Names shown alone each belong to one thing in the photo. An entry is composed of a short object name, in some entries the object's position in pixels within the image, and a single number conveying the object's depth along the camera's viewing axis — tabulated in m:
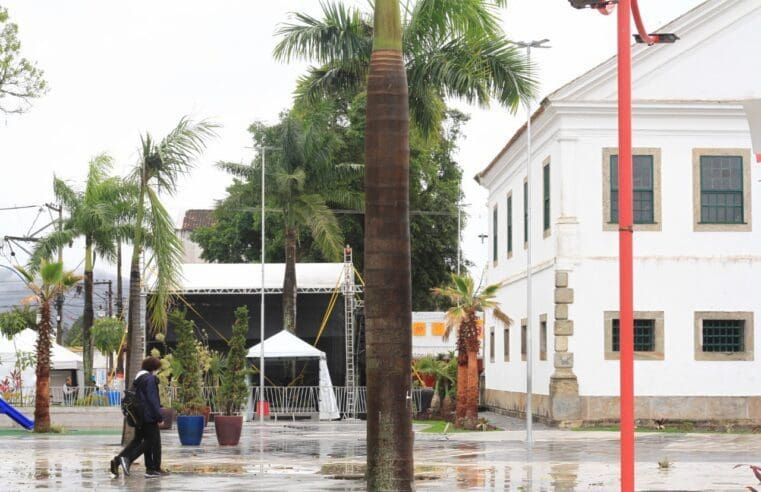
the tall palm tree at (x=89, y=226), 40.38
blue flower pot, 24.45
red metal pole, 8.81
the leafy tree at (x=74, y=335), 93.56
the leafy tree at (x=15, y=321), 31.29
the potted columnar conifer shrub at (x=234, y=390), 23.41
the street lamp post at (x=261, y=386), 38.69
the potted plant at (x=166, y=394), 32.47
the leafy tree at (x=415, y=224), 55.19
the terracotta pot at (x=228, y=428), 24.38
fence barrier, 36.72
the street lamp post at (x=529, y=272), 24.37
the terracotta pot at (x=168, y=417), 32.28
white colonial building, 32.12
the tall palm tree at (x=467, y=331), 30.69
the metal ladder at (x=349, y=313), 42.84
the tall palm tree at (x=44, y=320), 28.70
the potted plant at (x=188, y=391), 23.41
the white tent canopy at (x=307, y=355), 39.53
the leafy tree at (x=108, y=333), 62.75
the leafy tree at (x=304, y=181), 44.47
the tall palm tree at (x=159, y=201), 22.44
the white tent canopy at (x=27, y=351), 41.09
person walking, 17.38
